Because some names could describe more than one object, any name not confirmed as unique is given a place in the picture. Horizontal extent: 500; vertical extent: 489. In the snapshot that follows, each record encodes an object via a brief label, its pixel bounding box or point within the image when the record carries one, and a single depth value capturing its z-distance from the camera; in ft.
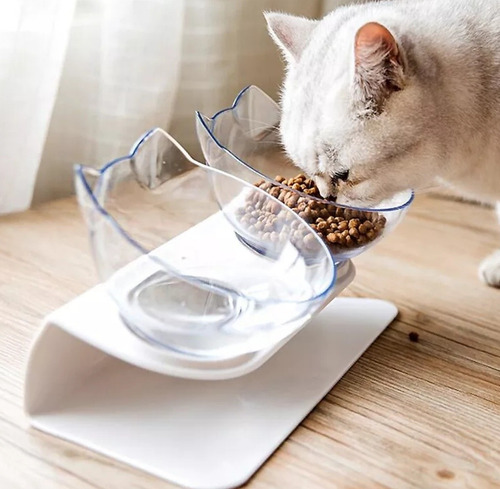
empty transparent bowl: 2.48
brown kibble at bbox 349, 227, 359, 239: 2.94
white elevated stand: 2.43
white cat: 2.75
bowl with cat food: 2.92
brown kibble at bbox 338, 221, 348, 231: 2.95
